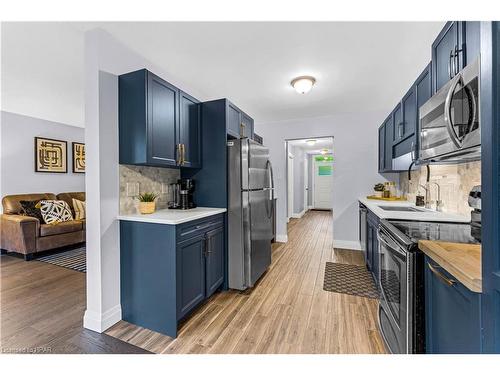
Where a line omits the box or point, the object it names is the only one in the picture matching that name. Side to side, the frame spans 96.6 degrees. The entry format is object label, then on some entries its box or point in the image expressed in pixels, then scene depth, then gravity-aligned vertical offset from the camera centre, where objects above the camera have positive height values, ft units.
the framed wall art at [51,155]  14.41 +2.15
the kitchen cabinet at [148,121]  6.14 +1.92
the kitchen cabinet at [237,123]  8.25 +2.64
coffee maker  7.86 -0.28
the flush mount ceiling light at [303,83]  8.77 +4.12
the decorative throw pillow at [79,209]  14.26 -1.42
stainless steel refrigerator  7.87 -1.05
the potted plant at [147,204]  6.75 -0.52
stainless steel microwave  3.41 +1.18
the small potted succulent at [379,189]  11.94 -0.18
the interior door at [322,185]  31.32 +0.14
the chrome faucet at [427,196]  8.48 -0.40
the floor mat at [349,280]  8.09 -3.81
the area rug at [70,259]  10.52 -3.71
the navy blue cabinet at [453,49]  3.83 +2.67
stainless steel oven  4.13 -2.27
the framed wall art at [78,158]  16.48 +2.20
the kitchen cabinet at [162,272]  5.66 -2.32
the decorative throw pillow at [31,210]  12.28 -1.27
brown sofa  11.31 -2.42
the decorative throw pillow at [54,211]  12.45 -1.41
